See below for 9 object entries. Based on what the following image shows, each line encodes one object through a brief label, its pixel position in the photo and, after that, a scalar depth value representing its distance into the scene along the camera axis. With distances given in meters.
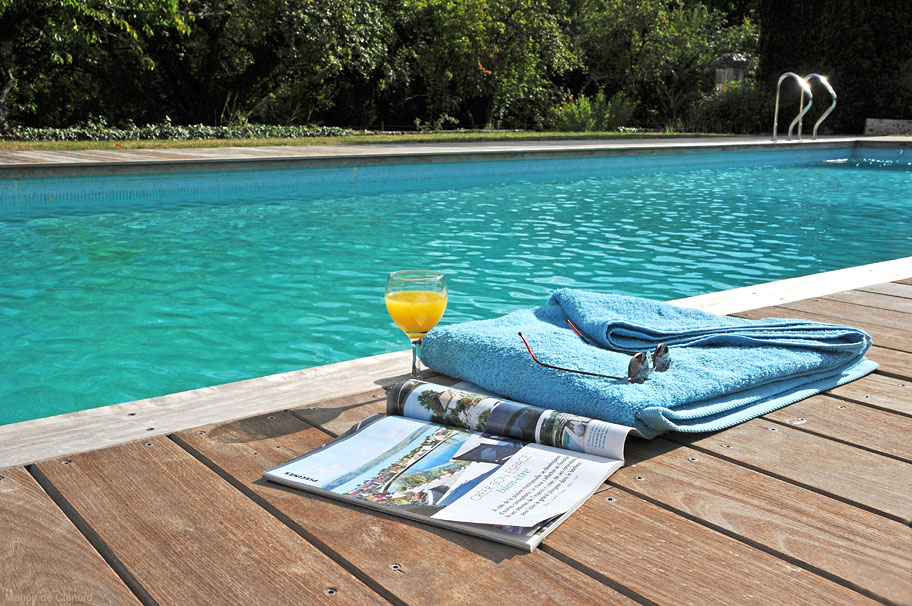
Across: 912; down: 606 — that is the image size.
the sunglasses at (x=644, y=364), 1.61
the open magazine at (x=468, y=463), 1.18
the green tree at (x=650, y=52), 17.27
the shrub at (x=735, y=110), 16.48
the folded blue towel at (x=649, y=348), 1.53
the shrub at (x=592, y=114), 16.23
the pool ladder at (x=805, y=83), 11.65
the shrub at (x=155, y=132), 10.98
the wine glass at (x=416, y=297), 1.56
